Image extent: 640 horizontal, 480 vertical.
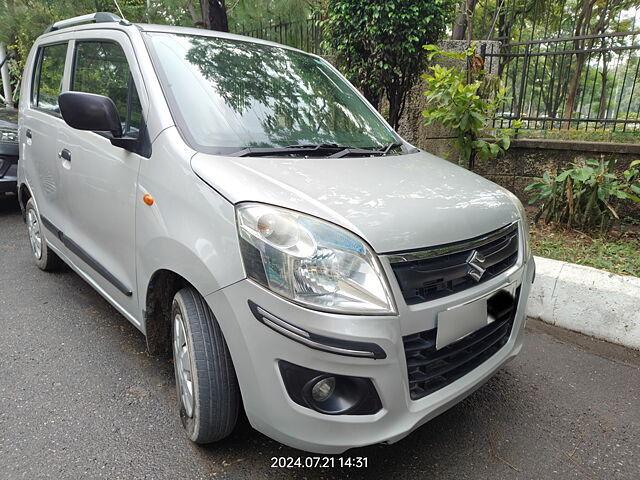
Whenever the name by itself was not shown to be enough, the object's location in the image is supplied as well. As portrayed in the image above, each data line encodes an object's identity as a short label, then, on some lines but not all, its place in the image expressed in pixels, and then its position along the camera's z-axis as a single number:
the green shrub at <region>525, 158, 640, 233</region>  3.75
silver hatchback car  1.54
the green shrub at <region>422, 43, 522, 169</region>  4.09
